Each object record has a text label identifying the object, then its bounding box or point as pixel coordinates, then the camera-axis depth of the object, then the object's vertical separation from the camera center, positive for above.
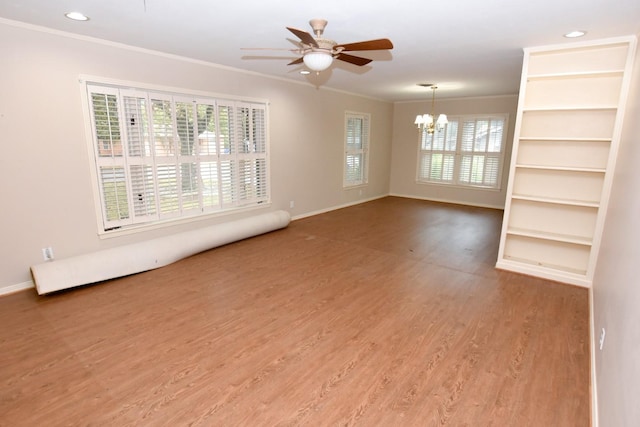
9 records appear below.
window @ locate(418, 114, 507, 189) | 7.57 -0.02
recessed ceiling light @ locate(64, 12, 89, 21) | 2.74 +1.09
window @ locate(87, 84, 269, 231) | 3.68 -0.07
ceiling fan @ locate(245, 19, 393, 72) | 2.34 +0.75
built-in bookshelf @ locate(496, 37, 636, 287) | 3.26 -0.03
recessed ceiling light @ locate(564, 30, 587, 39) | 2.96 +1.06
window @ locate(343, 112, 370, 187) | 7.25 +0.03
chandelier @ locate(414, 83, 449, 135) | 6.27 +0.59
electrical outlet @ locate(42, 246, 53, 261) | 3.37 -1.07
